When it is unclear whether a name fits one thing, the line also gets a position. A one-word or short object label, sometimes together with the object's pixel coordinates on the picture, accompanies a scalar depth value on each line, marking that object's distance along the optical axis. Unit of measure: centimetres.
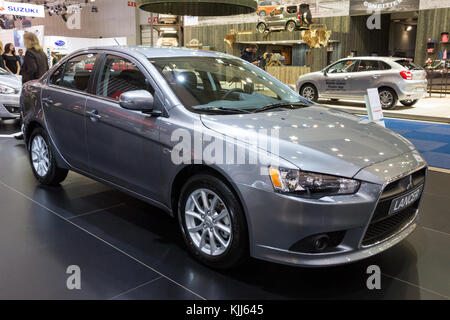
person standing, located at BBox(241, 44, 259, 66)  1922
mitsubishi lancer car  232
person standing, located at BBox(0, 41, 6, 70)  984
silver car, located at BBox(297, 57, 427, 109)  1081
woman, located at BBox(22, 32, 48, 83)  657
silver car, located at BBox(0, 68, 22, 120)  783
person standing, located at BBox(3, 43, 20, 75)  945
